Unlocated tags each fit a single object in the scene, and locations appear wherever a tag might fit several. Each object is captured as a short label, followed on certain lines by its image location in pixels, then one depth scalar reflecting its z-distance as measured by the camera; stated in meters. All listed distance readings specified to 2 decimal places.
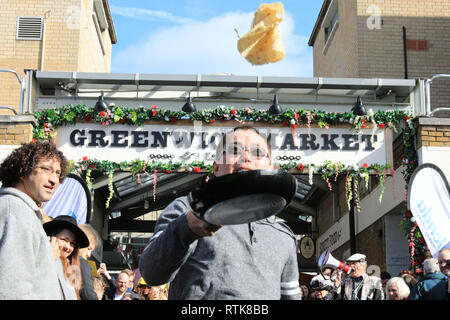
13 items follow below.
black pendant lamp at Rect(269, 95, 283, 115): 11.05
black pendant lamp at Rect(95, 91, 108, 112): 10.95
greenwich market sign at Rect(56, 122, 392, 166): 11.12
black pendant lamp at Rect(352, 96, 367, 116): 11.02
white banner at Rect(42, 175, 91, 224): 9.73
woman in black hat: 4.49
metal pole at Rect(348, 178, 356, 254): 16.36
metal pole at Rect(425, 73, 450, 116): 11.27
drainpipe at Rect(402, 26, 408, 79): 17.78
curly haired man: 2.37
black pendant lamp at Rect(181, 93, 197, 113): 10.99
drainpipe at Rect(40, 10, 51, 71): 17.52
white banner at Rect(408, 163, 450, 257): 8.90
